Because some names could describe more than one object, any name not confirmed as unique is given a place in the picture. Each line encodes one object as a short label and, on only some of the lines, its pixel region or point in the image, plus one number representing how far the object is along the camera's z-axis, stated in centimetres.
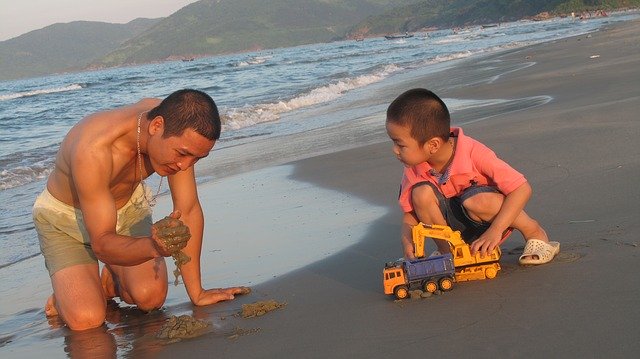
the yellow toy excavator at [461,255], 364
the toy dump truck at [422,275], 354
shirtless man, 375
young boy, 375
